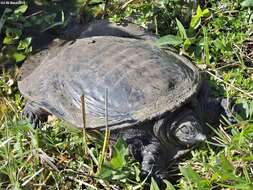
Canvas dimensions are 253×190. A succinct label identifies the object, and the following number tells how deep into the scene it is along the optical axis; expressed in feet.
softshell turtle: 7.48
